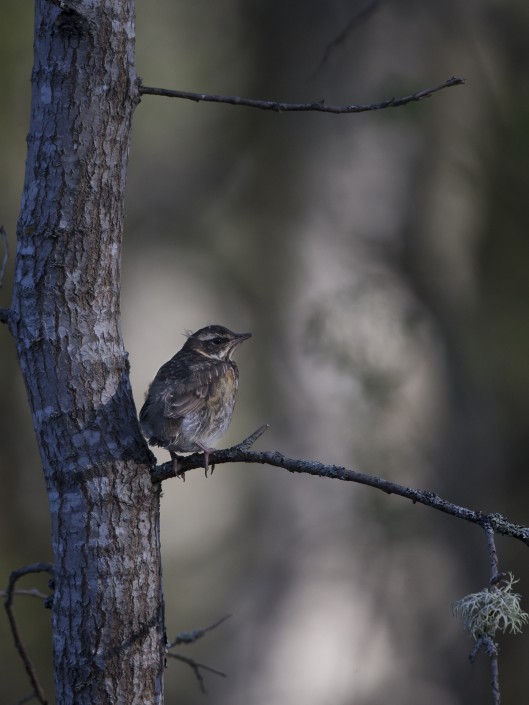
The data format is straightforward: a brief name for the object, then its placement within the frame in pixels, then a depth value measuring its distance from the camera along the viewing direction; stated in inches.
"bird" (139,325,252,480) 342.3
